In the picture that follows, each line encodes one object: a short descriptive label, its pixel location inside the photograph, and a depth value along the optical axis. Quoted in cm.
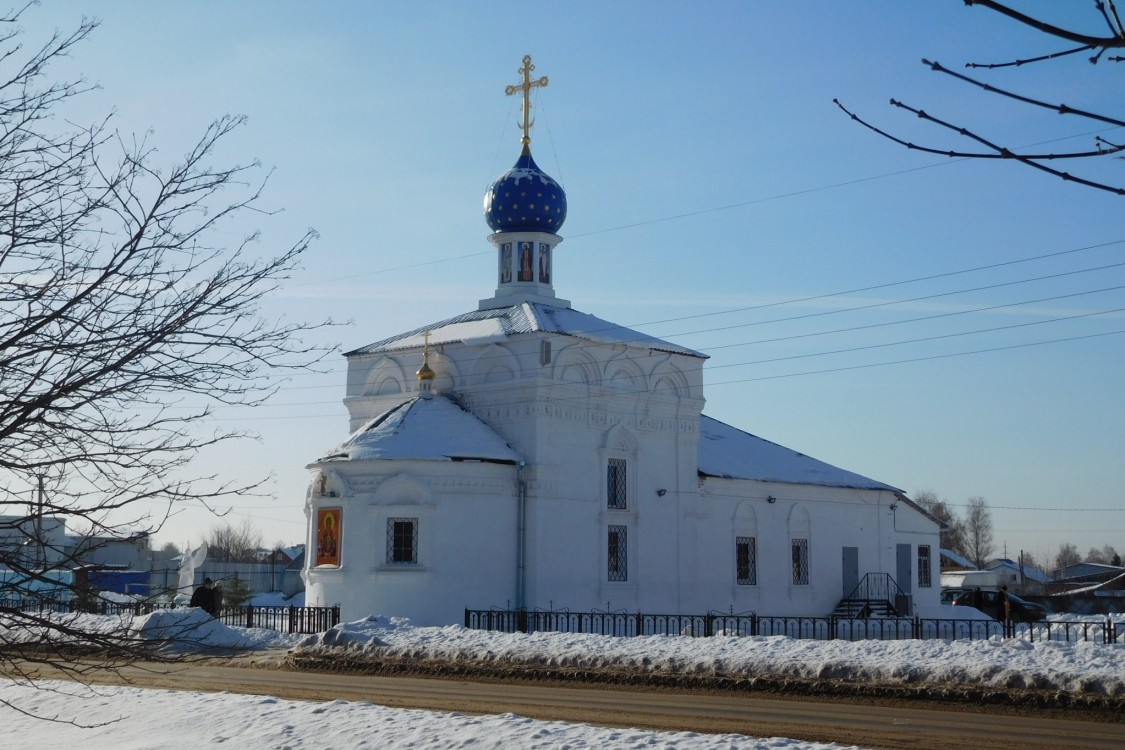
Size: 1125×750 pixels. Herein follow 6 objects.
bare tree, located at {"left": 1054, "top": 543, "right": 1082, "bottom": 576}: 11850
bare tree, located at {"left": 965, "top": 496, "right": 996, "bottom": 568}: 9925
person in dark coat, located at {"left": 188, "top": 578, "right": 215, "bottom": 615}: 2506
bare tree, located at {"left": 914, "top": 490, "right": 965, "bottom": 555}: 9300
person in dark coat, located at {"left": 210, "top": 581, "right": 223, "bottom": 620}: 2483
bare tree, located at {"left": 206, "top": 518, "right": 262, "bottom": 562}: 7000
